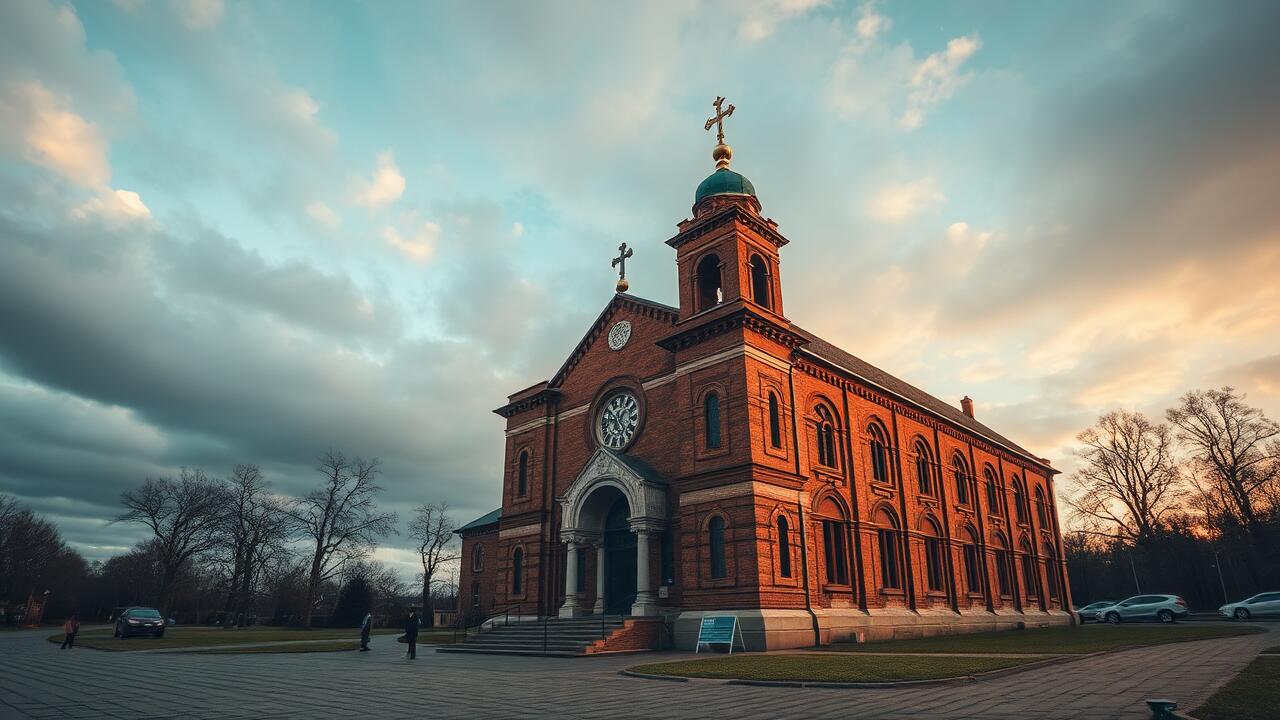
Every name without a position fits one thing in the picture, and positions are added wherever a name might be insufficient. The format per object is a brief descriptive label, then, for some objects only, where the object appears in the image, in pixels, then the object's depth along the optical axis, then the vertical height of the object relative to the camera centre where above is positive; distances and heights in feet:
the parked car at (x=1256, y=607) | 106.63 -3.11
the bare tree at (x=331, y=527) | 148.97 +12.67
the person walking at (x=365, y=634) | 72.84 -4.47
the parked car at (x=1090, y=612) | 143.79 -5.05
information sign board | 65.16 -3.95
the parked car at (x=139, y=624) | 100.42 -4.68
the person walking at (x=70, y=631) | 75.87 -4.28
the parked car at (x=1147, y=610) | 112.16 -3.70
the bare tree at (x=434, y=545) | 212.84 +12.80
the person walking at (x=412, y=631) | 64.59 -3.74
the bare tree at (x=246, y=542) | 171.63 +11.08
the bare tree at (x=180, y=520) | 164.76 +15.87
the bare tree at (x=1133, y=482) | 160.97 +23.08
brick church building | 73.05 +12.49
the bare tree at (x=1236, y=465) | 146.61 +24.48
